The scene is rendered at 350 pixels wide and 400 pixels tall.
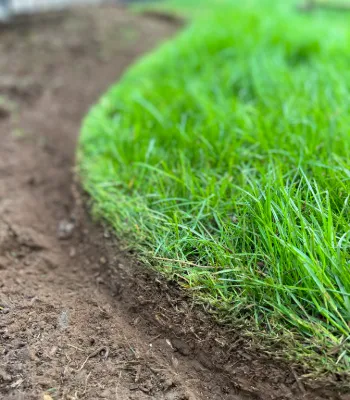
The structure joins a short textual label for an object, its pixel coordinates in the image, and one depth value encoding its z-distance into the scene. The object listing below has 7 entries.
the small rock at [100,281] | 0.55
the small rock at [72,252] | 0.61
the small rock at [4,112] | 0.87
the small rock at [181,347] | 0.48
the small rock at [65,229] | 0.64
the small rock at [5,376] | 0.45
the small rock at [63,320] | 0.50
